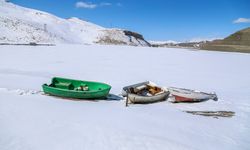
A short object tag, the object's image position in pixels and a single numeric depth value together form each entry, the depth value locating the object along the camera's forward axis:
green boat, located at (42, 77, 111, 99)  10.49
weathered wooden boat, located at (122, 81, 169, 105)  10.50
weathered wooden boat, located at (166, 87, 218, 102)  11.06
